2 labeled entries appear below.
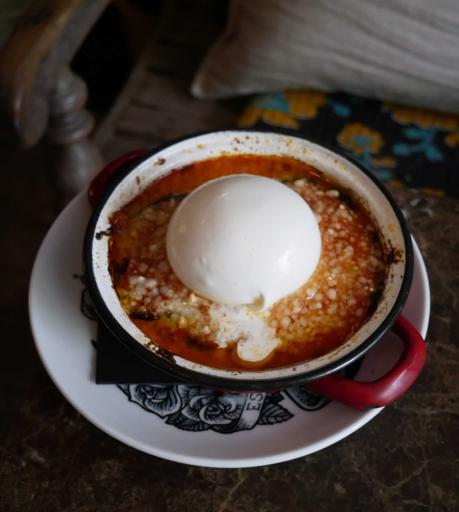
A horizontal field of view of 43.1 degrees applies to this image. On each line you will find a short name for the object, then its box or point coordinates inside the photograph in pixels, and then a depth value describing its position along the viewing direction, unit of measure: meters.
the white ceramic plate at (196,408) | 0.71
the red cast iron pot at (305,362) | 0.67
